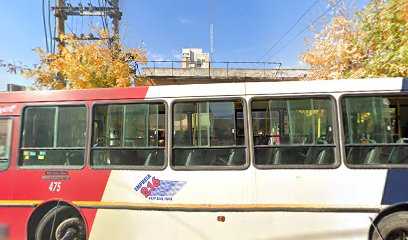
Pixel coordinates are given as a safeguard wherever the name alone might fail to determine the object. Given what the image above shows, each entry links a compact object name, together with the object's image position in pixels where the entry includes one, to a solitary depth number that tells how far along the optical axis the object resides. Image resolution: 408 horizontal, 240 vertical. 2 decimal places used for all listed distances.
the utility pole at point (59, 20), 11.77
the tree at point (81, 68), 10.81
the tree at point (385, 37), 6.30
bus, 4.06
